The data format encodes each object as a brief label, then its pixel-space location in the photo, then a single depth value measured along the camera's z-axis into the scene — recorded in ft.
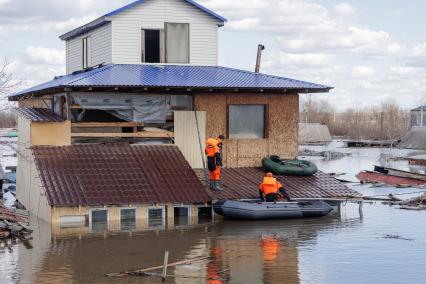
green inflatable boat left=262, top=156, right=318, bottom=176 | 95.40
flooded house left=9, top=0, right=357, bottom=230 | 83.41
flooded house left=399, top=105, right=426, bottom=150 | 246.27
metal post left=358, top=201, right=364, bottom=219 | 92.48
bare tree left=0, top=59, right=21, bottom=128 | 76.83
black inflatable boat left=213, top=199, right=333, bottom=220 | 84.38
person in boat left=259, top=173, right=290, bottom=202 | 85.25
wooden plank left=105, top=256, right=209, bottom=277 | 59.06
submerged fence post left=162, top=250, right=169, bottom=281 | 56.85
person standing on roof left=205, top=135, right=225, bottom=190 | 87.61
